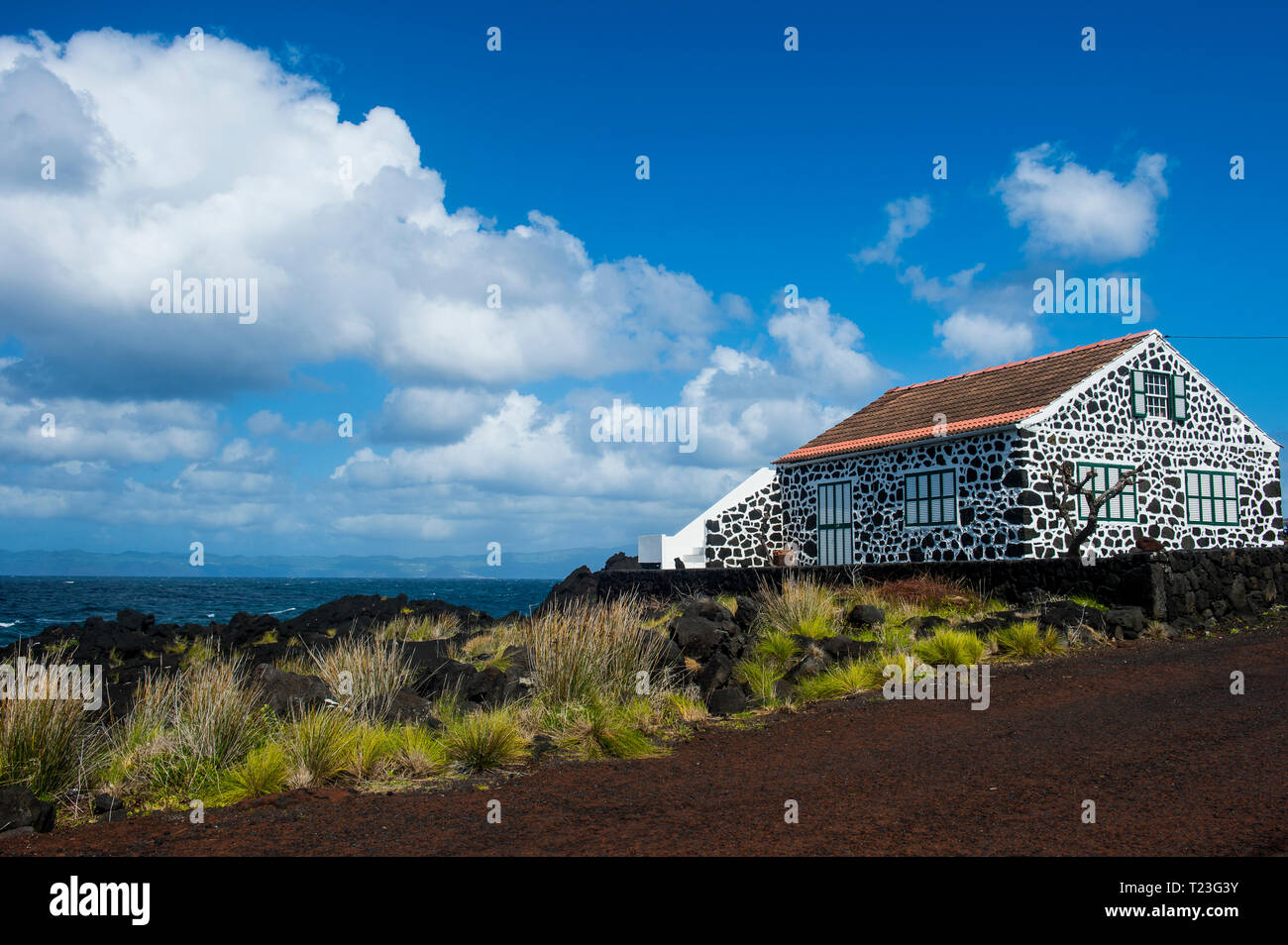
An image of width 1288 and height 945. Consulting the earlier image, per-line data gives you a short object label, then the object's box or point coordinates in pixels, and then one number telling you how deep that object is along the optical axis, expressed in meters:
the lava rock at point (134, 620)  21.78
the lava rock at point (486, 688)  9.74
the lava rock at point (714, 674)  10.32
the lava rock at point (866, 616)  13.70
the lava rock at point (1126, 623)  13.98
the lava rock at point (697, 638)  11.59
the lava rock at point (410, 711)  8.70
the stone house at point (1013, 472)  20.27
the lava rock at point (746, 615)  14.26
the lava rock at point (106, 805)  6.40
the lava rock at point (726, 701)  9.65
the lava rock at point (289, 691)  8.60
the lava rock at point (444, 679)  10.04
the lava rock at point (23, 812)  5.86
